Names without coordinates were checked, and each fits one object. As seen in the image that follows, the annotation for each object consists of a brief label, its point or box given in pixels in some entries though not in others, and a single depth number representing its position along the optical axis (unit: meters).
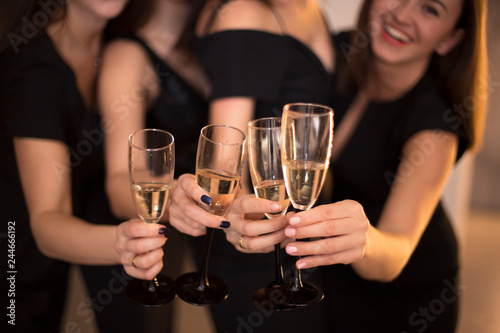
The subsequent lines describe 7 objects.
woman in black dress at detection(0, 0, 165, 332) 1.57
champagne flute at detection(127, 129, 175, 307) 1.17
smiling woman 1.72
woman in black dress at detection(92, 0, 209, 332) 1.73
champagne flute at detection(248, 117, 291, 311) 1.17
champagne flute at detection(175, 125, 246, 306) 1.16
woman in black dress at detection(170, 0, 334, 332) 1.55
